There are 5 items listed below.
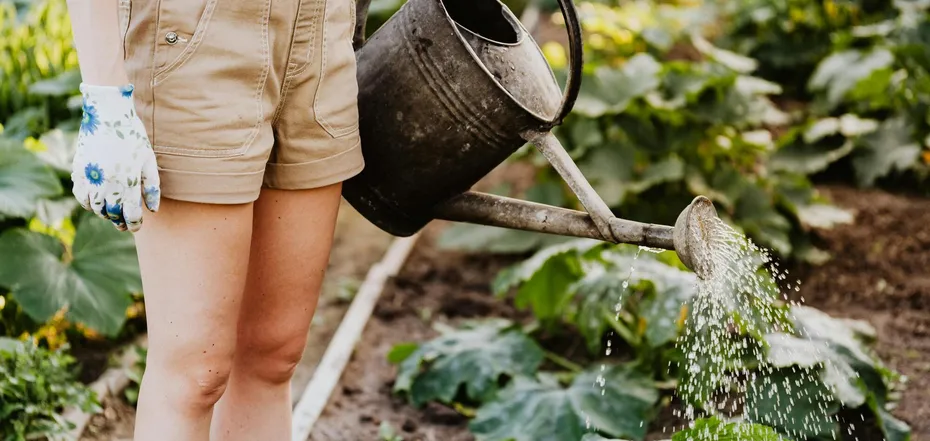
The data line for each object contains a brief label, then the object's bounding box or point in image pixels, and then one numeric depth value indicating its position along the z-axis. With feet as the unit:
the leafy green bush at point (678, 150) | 13.01
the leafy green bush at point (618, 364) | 8.22
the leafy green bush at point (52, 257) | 8.78
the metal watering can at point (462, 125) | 6.00
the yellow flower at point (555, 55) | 15.08
